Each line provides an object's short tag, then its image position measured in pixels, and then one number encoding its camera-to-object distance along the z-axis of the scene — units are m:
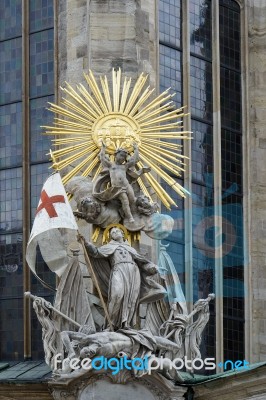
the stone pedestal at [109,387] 30.03
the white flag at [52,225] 30.38
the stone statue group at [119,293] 30.17
